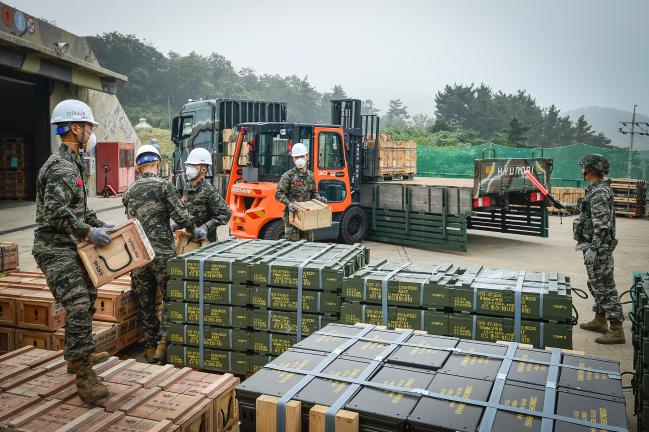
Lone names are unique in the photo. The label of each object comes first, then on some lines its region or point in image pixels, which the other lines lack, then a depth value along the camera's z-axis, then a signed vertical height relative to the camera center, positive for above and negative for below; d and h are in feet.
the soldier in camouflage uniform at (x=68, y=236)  14.48 -1.85
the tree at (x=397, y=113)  316.83 +30.31
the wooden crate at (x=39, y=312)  20.35 -5.28
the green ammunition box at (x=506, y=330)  16.89 -4.79
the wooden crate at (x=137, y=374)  14.70 -5.47
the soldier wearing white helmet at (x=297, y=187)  31.95 -1.18
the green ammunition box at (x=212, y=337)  20.16 -6.08
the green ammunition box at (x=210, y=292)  20.18 -4.49
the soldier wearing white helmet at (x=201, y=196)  25.82 -1.39
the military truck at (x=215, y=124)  54.44 +4.01
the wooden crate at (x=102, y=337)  20.30 -6.15
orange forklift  38.32 -0.48
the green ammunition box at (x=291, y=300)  19.30 -4.51
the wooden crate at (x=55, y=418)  12.18 -5.57
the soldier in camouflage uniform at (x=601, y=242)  23.66 -2.96
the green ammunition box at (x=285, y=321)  19.38 -5.25
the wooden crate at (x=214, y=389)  14.14 -5.53
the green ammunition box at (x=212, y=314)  20.20 -5.29
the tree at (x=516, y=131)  170.71 +11.20
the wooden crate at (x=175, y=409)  12.81 -5.55
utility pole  81.64 +4.16
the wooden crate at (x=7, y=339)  20.99 -6.43
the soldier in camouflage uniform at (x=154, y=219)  21.66 -2.05
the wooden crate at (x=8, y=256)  24.44 -3.99
